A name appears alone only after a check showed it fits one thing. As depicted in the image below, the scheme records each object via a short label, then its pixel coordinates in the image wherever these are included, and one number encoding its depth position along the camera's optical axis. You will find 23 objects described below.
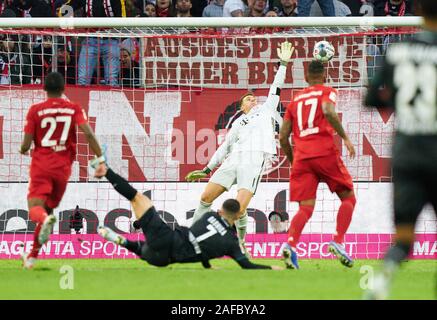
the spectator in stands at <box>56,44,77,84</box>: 18.12
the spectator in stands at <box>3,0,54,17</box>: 20.58
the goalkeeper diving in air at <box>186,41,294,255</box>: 15.73
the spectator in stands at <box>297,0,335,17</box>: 20.33
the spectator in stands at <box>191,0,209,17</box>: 21.14
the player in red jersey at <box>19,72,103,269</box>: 12.68
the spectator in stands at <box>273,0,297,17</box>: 20.48
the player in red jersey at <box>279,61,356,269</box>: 13.00
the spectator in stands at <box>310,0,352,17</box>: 20.72
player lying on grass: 12.27
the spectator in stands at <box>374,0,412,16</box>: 20.73
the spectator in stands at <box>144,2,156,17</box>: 20.44
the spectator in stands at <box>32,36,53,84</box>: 18.27
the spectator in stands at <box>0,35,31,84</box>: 18.03
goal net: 17.50
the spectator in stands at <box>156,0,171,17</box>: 20.64
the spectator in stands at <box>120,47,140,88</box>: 18.03
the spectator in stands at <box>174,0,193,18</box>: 20.61
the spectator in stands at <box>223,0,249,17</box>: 20.78
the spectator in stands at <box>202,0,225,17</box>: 20.98
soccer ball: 14.73
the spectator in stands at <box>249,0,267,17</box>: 20.53
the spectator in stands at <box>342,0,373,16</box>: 21.06
